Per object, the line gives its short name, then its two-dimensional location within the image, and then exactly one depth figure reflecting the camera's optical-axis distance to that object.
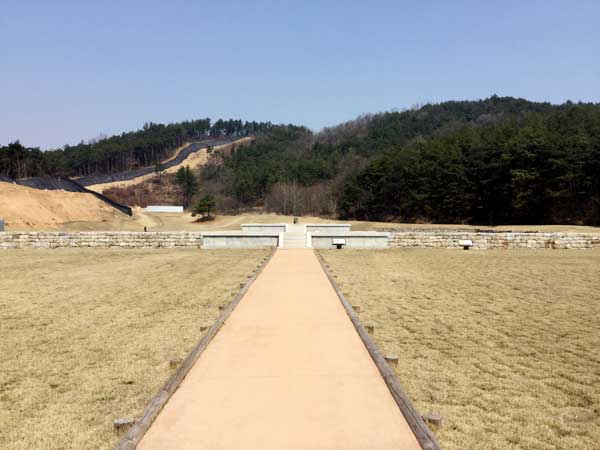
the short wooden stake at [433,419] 3.69
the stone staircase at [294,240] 20.77
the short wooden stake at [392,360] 5.16
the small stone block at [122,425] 3.58
